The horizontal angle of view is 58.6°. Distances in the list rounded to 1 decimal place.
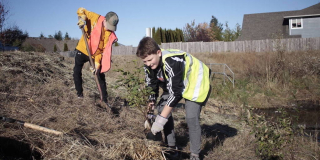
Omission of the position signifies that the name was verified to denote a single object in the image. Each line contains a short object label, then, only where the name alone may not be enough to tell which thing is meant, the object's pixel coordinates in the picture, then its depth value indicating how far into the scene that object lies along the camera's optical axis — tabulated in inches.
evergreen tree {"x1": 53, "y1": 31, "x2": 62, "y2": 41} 3053.6
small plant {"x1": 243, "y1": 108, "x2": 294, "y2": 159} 150.5
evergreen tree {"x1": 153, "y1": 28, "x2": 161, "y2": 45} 1309.1
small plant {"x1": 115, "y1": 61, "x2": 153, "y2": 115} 140.6
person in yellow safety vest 124.5
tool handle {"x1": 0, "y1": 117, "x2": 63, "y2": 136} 131.8
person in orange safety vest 204.2
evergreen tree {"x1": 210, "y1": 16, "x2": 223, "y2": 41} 2006.6
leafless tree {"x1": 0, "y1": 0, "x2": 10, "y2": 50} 670.2
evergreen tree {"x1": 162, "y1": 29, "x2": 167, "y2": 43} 1327.5
